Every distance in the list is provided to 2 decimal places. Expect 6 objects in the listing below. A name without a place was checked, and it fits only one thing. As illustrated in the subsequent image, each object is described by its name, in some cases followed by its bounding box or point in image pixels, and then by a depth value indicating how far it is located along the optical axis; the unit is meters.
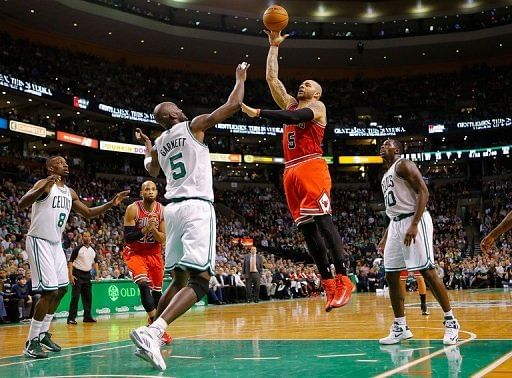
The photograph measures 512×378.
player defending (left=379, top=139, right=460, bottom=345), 6.70
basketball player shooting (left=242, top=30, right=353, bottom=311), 6.32
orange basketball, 6.73
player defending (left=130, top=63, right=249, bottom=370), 5.27
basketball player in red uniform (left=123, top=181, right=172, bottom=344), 8.26
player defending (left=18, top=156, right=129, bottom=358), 6.79
